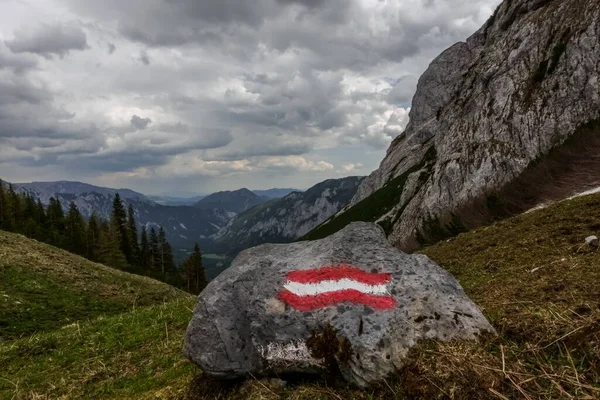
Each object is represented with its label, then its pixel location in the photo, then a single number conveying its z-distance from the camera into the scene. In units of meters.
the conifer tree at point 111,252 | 80.62
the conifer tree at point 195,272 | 84.00
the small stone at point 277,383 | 6.52
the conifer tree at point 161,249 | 103.85
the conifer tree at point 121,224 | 92.12
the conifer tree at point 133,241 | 95.44
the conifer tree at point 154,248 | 106.00
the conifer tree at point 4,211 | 83.94
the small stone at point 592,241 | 11.78
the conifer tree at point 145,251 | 101.50
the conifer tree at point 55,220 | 87.90
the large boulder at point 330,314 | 6.23
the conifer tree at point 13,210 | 85.09
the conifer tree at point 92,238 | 88.90
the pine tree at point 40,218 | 86.50
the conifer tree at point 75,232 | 86.75
